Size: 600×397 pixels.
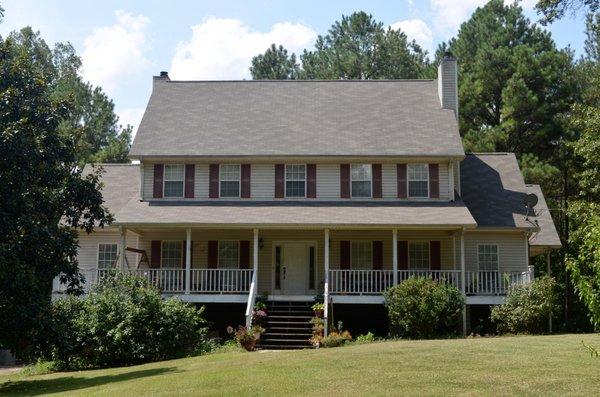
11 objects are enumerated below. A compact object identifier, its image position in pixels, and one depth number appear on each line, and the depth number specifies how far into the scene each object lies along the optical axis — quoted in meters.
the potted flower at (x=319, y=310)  23.95
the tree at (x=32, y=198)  18.08
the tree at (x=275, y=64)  57.09
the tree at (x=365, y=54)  50.53
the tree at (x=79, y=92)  52.47
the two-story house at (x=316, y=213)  25.67
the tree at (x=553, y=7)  23.45
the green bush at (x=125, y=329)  21.19
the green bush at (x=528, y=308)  23.70
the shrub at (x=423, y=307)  23.31
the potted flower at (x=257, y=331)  22.32
